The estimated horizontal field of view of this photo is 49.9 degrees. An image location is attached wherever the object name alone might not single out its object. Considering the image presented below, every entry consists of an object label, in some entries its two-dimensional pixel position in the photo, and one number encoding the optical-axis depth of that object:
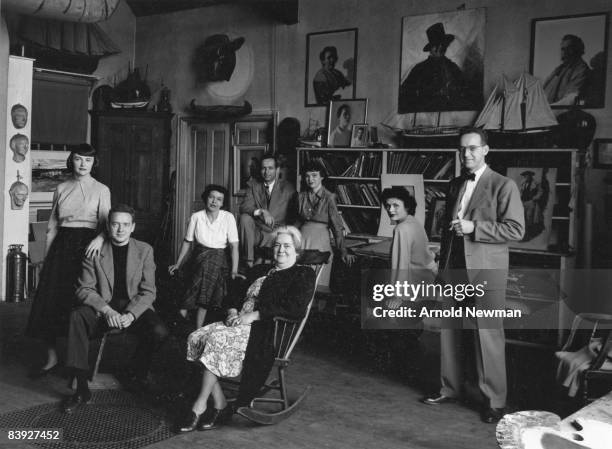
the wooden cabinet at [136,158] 9.09
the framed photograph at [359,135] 7.42
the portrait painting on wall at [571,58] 6.18
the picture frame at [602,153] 6.11
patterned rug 3.49
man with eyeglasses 3.93
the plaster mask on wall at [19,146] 7.07
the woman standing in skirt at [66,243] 4.56
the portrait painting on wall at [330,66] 7.77
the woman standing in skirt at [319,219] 6.32
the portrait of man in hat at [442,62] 6.89
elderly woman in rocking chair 3.65
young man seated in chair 4.11
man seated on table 6.63
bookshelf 5.84
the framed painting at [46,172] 8.20
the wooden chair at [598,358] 3.71
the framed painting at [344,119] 7.59
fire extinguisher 7.11
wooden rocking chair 3.66
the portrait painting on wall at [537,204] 6.03
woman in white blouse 5.66
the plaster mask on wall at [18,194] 7.09
